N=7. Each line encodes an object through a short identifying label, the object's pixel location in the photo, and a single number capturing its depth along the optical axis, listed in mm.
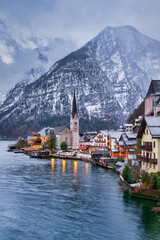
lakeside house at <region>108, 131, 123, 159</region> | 103375
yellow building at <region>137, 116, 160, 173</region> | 47406
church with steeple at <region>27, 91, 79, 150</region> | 180875
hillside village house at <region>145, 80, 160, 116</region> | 83556
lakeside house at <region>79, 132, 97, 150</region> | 168875
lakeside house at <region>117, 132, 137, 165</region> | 83712
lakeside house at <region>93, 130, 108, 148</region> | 146000
